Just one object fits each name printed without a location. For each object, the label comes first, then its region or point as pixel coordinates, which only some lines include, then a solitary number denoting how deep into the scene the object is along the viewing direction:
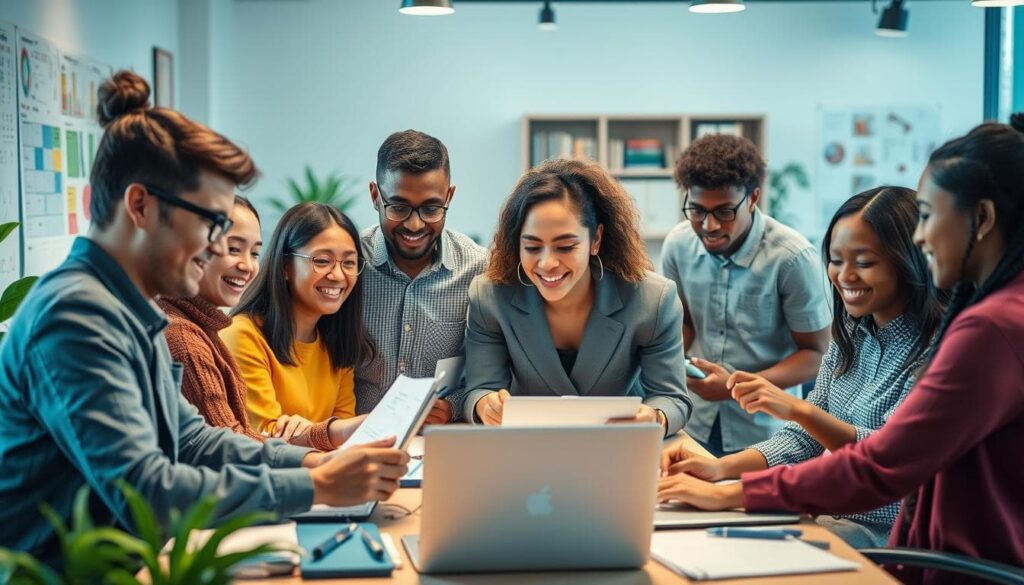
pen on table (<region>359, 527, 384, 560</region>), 1.75
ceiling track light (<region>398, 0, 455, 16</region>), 3.65
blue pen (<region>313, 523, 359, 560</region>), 1.73
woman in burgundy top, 1.74
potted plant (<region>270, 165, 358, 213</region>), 6.60
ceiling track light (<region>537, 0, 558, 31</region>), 6.48
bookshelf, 6.92
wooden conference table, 1.68
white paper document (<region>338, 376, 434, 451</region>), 1.92
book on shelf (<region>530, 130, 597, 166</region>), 6.95
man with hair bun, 1.56
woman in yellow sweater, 2.57
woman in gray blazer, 2.65
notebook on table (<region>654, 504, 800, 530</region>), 1.94
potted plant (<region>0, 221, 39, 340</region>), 2.73
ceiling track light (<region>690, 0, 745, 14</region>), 3.16
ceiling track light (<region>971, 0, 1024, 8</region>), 3.13
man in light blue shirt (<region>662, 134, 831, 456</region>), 3.24
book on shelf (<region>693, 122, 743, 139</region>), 6.98
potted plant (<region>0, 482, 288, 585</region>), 1.24
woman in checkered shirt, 2.26
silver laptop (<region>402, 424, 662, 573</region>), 1.65
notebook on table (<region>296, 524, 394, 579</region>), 1.68
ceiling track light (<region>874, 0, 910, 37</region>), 6.03
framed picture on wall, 5.79
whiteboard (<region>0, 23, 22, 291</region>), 3.72
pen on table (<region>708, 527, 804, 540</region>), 1.86
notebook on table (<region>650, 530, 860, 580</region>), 1.71
